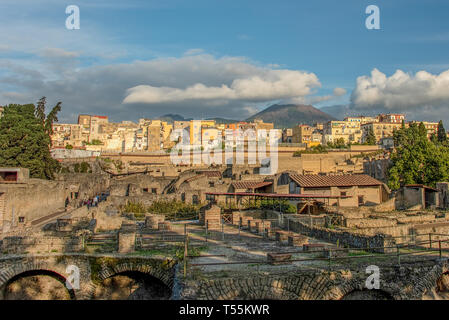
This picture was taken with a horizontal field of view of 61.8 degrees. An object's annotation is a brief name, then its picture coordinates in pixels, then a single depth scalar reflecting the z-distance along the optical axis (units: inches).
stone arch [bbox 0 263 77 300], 494.9
